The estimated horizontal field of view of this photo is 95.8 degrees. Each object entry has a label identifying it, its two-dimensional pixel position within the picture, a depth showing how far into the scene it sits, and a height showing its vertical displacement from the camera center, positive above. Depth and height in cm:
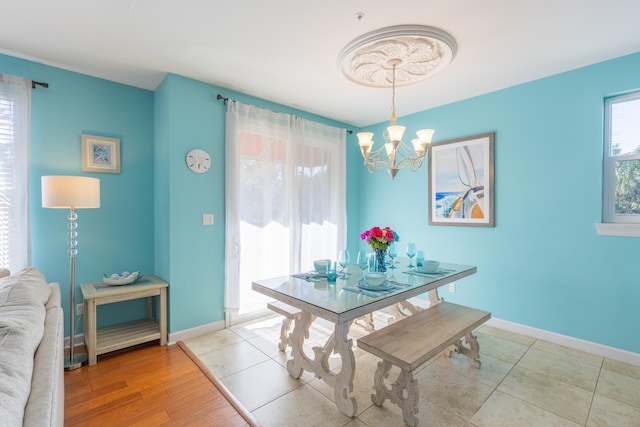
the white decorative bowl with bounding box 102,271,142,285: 253 -62
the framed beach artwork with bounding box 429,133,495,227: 312 +33
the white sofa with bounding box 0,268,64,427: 81 -54
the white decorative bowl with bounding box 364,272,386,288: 192 -46
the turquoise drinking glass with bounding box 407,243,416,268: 262 -37
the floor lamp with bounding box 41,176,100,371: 213 +9
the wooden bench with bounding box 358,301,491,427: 168 -83
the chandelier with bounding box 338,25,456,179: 200 +117
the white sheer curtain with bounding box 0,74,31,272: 230 +27
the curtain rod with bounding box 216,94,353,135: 291 +113
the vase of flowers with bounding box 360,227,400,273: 221 -25
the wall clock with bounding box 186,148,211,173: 278 +48
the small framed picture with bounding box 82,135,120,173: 268 +53
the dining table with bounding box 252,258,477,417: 167 -54
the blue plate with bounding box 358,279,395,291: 191 -52
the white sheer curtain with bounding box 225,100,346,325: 302 +14
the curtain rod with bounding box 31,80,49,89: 242 +106
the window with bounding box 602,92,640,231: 238 +43
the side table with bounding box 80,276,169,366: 231 -100
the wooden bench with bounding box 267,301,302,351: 235 -86
